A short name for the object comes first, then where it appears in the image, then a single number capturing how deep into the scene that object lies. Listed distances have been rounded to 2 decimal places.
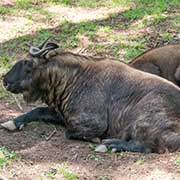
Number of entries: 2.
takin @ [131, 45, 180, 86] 19.20
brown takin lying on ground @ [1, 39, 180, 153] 14.88
